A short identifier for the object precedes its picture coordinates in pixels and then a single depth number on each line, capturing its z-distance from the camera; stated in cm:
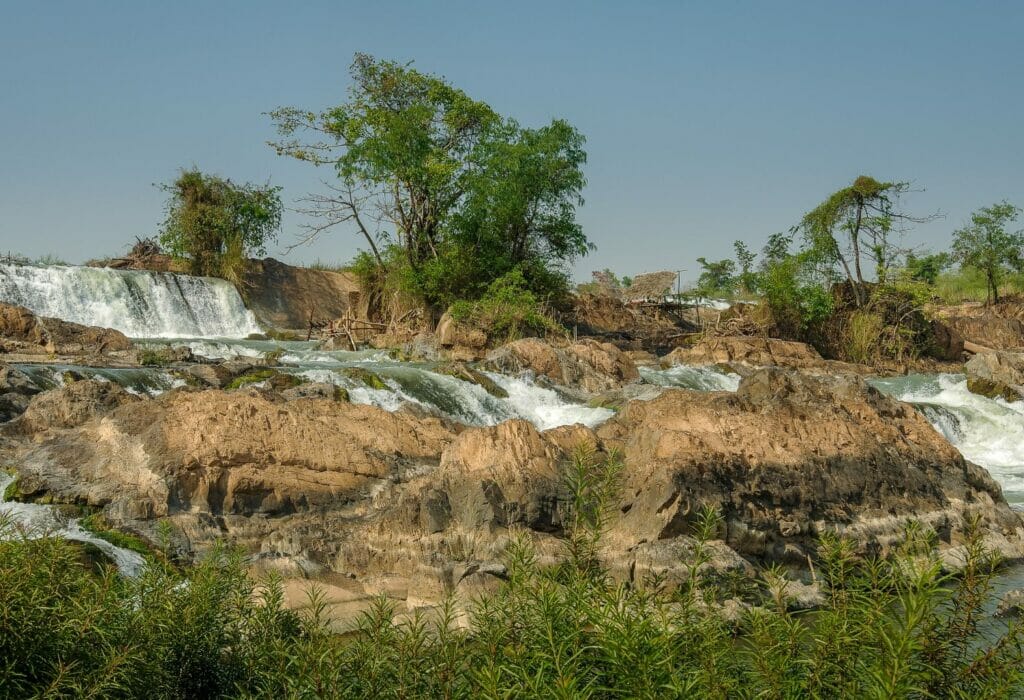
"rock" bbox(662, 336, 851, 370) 2458
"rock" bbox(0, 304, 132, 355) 1780
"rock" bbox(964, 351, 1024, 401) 2083
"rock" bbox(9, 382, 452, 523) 825
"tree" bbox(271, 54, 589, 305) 2623
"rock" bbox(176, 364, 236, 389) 1496
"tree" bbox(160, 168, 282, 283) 3044
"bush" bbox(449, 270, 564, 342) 2406
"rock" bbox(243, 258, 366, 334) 3030
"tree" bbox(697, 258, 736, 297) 4068
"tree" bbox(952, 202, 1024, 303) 3353
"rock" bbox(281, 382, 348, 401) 1273
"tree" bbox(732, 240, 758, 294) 3281
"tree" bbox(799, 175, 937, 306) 2889
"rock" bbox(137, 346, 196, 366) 1689
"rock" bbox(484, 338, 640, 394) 1962
